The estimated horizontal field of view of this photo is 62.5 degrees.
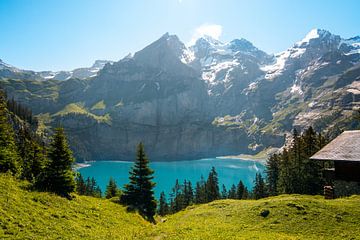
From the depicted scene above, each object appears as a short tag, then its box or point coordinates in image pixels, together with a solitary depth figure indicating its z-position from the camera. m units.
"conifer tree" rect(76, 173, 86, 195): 114.00
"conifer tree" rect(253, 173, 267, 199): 104.06
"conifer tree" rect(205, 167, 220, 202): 107.12
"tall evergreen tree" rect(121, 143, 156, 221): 52.72
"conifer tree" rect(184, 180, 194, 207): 114.56
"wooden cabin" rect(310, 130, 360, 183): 34.13
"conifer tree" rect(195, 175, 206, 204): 111.59
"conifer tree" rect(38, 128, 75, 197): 37.16
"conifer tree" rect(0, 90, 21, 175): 39.23
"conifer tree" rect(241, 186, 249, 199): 105.70
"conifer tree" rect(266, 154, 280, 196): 98.81
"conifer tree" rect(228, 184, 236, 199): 120.90
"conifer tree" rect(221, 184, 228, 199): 129.25
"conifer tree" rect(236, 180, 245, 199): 108.71
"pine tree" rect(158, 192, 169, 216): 117.09
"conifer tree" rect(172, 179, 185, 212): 114.36
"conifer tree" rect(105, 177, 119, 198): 86.01
